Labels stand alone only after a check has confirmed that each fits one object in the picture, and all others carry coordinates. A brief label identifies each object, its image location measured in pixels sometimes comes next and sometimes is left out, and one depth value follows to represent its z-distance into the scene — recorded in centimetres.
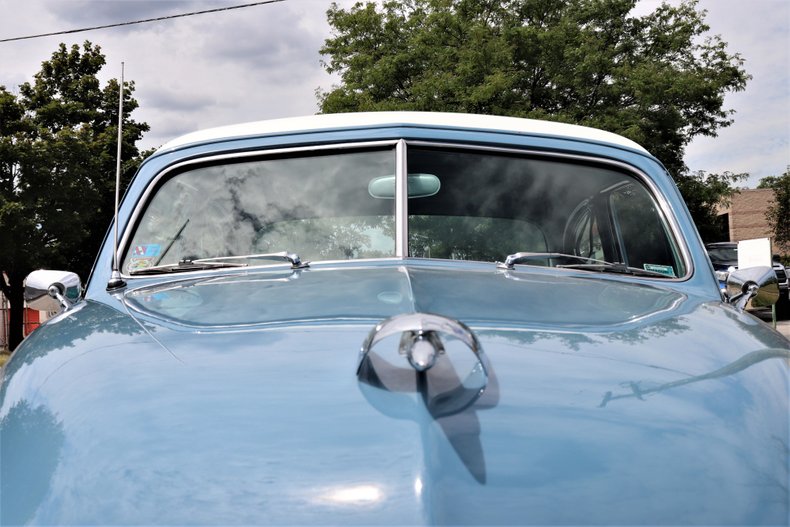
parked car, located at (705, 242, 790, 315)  1723
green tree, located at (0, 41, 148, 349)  2532
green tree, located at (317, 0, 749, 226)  2312
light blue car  107
